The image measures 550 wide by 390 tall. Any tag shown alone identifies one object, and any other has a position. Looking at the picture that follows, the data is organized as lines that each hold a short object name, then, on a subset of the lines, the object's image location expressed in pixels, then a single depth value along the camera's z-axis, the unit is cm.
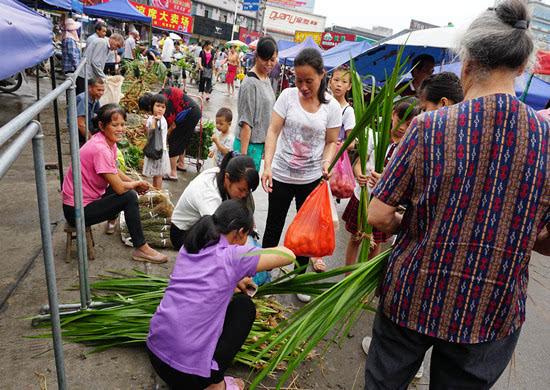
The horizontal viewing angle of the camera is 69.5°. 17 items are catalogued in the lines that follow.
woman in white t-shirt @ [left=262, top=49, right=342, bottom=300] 268
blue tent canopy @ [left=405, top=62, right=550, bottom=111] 838
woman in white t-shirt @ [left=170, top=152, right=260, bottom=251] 234
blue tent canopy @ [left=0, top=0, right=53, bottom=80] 202
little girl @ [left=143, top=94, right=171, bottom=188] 455
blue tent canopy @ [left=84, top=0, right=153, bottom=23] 1158
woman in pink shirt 293
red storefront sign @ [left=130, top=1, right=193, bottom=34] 2569
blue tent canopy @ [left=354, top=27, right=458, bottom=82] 582
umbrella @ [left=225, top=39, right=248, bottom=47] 2318
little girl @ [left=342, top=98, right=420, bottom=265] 290
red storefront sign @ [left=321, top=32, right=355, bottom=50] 2352
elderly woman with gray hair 112
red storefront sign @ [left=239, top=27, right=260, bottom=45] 5028
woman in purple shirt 175
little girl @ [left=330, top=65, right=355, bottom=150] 343
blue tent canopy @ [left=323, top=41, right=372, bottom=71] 993
